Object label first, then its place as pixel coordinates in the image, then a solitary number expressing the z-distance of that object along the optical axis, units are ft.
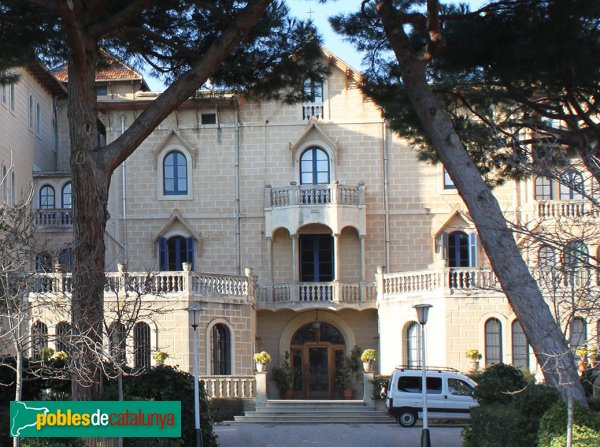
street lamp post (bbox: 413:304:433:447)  78.79
